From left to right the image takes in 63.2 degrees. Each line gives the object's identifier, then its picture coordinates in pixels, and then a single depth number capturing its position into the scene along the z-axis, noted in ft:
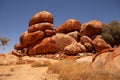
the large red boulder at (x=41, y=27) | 69.58
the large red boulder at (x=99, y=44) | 63.22
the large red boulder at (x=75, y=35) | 72.01
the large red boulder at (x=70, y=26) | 75.39
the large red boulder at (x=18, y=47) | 77.19
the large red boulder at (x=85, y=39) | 67.13
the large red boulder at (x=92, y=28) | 69.12
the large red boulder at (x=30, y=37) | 68.27
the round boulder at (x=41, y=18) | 72.27
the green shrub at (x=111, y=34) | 68.46
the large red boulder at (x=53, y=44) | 65.47
